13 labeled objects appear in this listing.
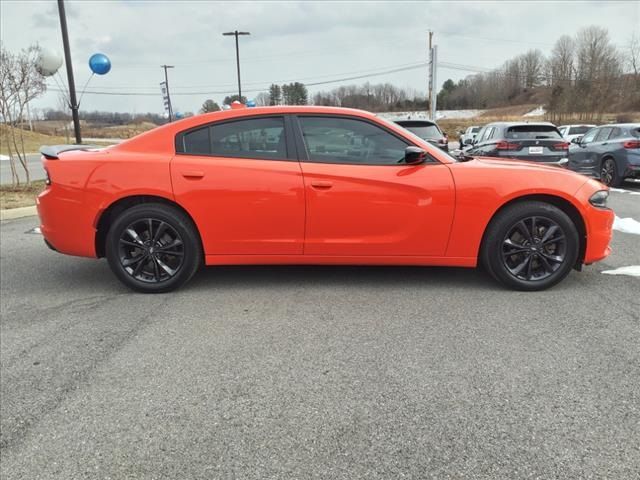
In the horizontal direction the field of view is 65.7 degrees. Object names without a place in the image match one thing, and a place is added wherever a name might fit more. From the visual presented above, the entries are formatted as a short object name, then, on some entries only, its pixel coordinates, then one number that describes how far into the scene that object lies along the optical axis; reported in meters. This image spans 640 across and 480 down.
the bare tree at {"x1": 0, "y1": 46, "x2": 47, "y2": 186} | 10.16
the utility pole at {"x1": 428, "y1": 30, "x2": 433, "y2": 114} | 32.53
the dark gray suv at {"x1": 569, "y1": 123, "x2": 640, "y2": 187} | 10.73
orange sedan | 4.01
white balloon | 10.84
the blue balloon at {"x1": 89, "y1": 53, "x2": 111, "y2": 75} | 11.59
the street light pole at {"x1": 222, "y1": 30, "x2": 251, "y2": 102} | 34.00
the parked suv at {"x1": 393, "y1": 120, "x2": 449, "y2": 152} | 11.26
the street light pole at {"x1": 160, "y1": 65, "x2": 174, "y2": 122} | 24.09
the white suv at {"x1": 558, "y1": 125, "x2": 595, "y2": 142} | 23.25
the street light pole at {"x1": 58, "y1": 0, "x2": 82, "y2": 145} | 11.53
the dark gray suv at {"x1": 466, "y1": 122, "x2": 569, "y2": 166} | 10.73
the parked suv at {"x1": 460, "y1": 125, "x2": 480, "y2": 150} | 30.03
